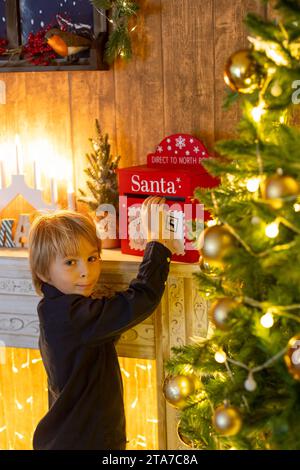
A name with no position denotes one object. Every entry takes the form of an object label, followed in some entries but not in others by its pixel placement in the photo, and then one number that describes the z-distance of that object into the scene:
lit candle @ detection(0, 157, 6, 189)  2.54
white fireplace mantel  2.16
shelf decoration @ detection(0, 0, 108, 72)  2.30
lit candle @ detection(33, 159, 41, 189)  2.47
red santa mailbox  2.08
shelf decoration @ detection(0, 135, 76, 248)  2.44
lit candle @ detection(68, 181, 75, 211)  2.45
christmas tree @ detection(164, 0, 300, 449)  1.46
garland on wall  2.26
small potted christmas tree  2.32
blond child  1.95
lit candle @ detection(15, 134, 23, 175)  2.49
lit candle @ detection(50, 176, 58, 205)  2.46
